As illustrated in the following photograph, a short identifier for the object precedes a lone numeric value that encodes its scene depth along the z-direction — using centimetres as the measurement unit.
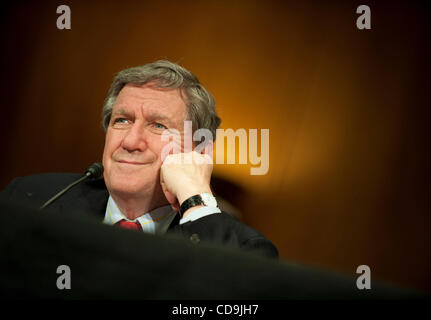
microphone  174
